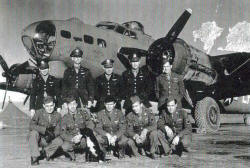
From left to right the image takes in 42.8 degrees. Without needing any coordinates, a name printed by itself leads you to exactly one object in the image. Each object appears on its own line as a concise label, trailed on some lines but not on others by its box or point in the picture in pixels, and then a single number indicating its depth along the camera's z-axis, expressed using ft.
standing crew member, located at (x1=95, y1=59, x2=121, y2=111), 26.84
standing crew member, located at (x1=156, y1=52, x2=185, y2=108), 27.73
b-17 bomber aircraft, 31.42
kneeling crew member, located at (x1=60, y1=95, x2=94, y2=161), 21.30
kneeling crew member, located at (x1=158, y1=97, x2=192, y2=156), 22.49
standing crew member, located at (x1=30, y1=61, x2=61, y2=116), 26.66
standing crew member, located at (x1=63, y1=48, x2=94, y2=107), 25.67
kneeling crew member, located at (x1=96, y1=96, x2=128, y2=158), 22.53
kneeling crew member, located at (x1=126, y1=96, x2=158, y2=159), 22.20
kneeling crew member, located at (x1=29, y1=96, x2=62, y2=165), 20.58
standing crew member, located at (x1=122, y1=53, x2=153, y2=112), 27.40
